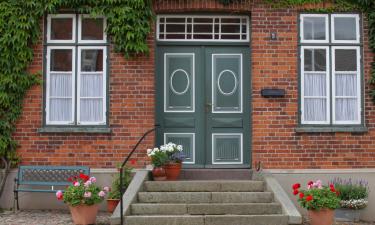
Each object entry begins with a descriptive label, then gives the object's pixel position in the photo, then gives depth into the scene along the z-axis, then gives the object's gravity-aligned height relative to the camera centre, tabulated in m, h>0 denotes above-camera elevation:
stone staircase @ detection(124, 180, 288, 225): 9.41 -1.37
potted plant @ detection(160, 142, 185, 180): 10.82 -0.69
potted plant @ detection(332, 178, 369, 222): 10.73 -1.44
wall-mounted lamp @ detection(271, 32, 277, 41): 11.57 +1.72
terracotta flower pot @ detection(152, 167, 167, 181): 10.73 -0.92
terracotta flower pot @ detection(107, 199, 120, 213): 10.57 -1.47
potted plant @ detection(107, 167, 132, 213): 10.61 -1.21
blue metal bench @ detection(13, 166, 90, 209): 11.18 -1.05
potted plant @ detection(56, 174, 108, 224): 9.59 -1.27
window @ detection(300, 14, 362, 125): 11.64 +1.12
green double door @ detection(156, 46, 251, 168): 11.84 +0.40
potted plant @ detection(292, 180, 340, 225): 9.48 -1.30
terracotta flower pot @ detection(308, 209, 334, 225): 9.55 -1.52
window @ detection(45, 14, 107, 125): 11.64 +1.08
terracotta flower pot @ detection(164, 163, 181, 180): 10.81 -0.87
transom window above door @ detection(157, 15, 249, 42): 11.95 +1.93
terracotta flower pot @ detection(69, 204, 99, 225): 9.61 -1.50
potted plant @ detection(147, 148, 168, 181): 10.73 -0.72
